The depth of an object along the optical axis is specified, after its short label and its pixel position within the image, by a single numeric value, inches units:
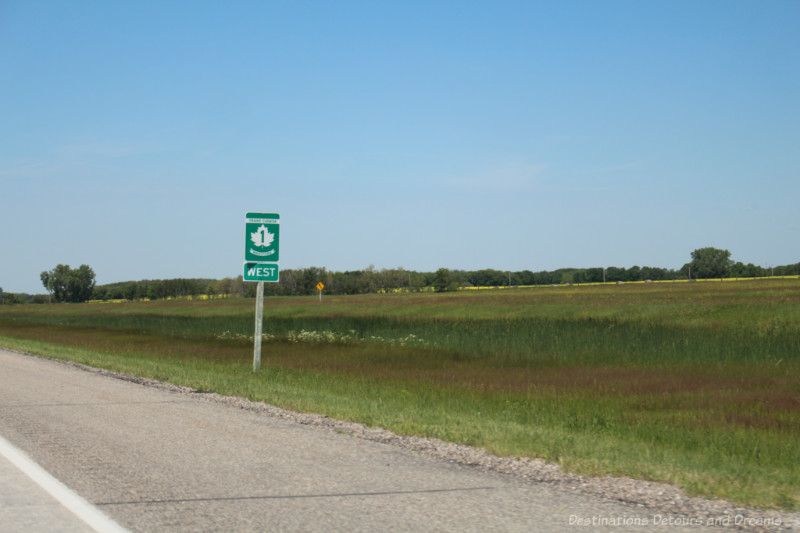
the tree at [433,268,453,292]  6977.4
